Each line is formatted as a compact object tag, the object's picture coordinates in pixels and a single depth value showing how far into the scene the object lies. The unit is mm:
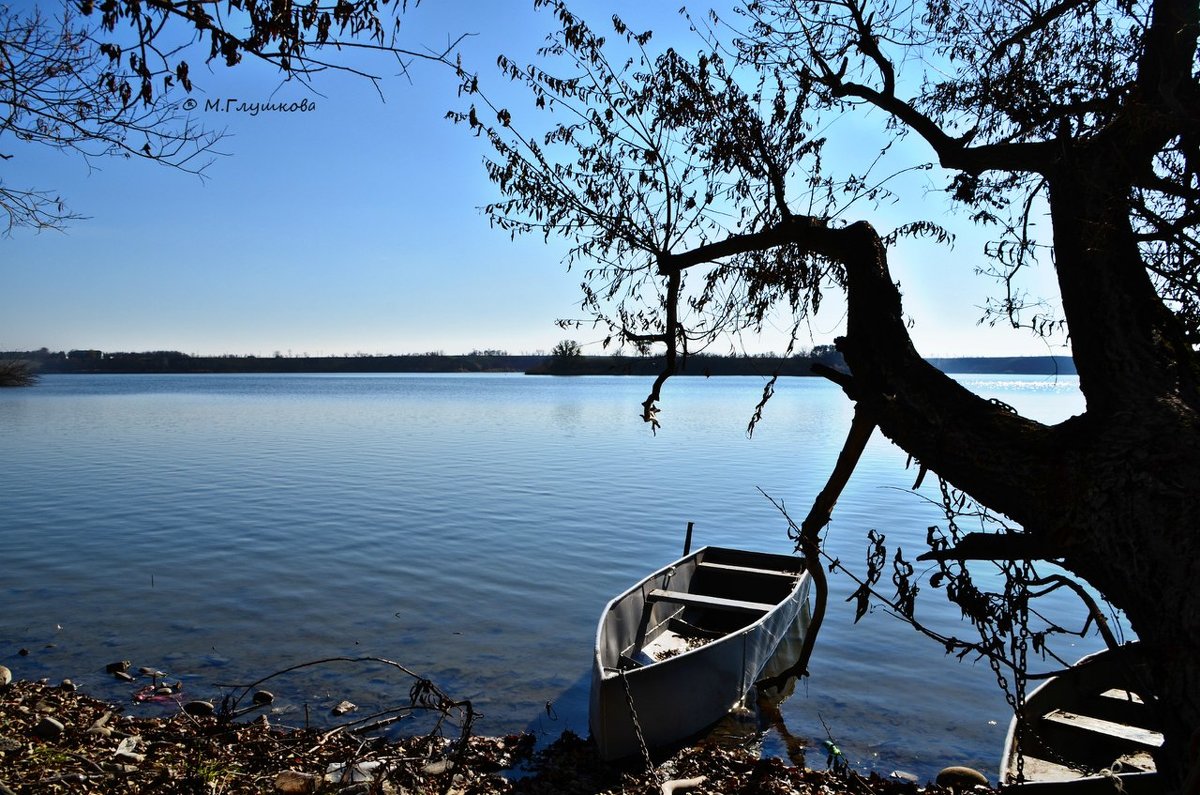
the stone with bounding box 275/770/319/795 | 6270
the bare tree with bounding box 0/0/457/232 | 3441
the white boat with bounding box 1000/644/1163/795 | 6887
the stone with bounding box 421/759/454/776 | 7531
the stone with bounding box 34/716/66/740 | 7959
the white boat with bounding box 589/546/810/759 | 8773
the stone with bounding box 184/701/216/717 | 9797
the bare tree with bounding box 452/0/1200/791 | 3656
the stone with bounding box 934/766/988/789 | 8758
